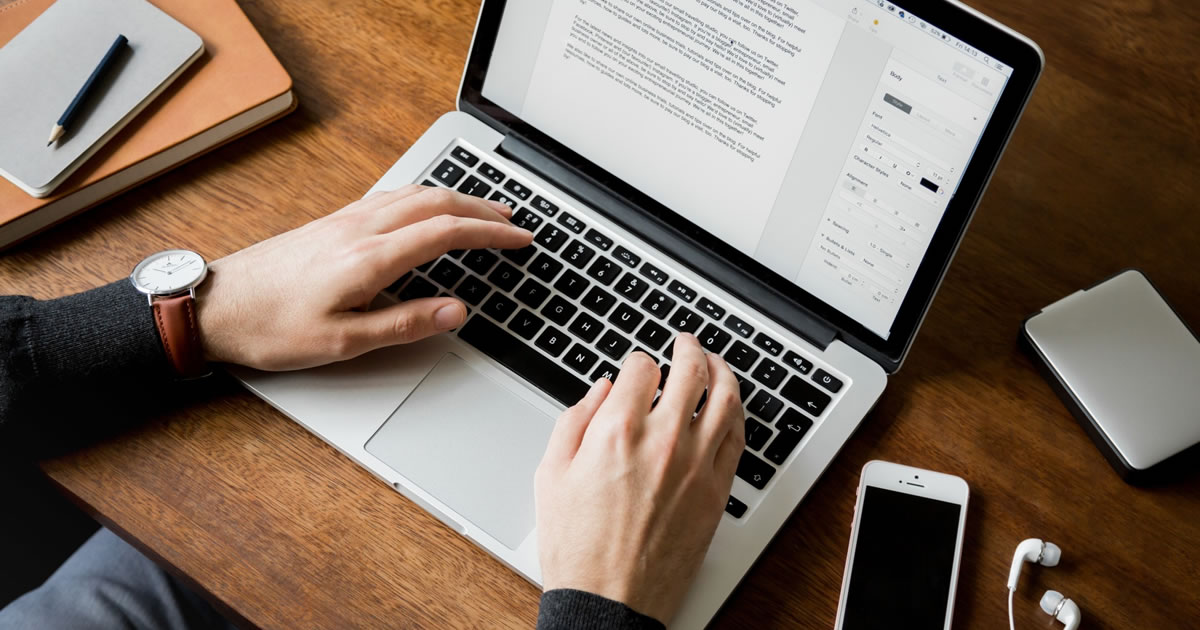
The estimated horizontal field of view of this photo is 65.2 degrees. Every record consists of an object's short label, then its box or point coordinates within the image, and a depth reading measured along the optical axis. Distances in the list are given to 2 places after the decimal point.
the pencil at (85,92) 0.86
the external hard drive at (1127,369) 0.80
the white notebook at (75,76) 0.86
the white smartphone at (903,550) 0.75
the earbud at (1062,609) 0.75
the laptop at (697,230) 0.73
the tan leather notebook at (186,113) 0.87
